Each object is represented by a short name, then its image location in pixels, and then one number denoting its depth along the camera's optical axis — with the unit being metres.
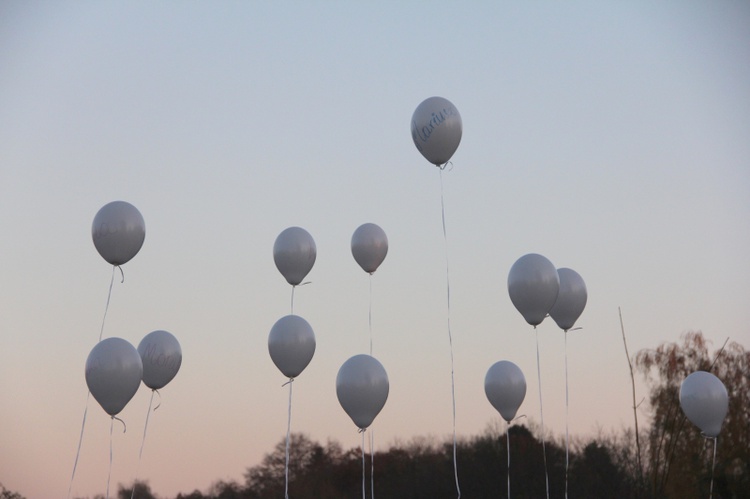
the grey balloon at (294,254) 13.62
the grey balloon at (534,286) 11.59
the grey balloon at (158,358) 13.09
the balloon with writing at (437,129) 11.97
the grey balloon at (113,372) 10.90
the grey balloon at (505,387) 13.07
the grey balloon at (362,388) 11.48
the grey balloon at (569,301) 12.98
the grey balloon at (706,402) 12.12
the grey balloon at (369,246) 14.66
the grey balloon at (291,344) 12.37
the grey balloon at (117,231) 11.97
